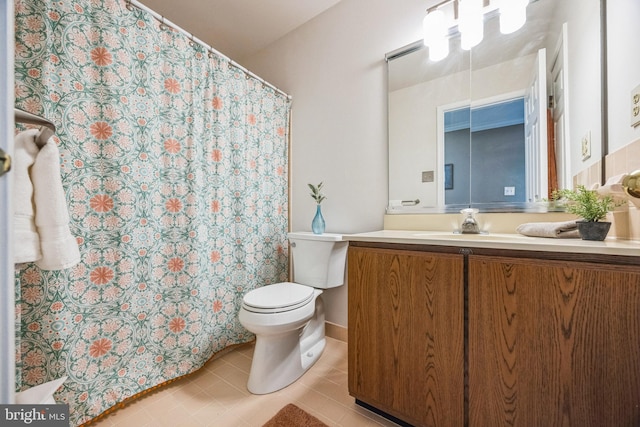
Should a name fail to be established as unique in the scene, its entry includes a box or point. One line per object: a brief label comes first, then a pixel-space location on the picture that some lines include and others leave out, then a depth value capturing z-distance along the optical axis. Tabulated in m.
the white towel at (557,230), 0.90
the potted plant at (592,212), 0.79
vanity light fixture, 1.22
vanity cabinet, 0.67
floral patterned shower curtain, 0.97
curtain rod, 1.16
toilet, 1.25
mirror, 1.09
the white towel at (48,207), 0.66
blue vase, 1.75
